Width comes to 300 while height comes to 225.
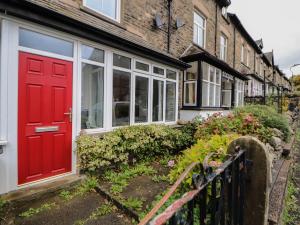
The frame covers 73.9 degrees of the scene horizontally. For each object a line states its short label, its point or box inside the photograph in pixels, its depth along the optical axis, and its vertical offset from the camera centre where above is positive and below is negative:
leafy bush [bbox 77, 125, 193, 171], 4.23 -0.87
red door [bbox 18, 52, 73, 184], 3.54 -0.15
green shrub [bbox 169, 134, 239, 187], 2.89 -0.64
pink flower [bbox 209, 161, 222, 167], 2.56 -0.68
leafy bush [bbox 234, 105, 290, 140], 5.88 -0.24
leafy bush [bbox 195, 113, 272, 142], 4.63 -0.38
